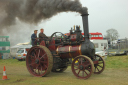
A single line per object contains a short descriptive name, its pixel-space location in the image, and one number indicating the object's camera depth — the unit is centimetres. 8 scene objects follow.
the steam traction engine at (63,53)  666
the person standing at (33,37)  833
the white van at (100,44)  2091
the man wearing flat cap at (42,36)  793
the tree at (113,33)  4550
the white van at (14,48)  2315
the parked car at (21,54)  1782
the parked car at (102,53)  1566
